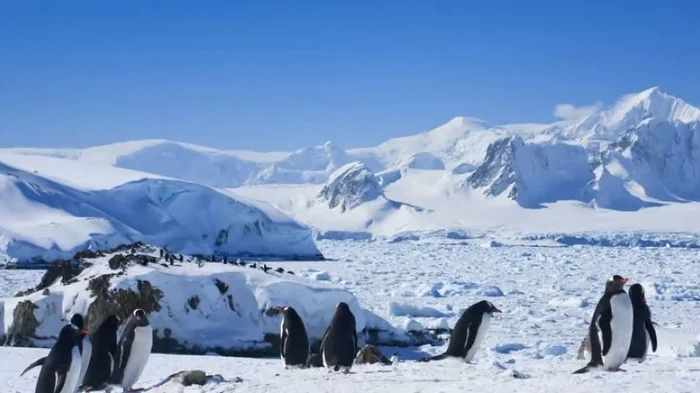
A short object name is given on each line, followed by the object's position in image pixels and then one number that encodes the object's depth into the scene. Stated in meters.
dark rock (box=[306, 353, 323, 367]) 17.14
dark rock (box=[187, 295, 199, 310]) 25.25
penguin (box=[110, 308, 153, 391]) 15.23
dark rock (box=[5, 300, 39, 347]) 24.75
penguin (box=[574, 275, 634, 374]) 12.97
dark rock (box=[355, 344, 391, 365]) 18.31
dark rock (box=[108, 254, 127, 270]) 26.08
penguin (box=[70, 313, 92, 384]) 14.33
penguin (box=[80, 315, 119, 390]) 15.39
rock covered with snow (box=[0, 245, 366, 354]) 24.73
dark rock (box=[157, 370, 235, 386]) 14.21
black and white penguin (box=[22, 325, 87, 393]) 12.97
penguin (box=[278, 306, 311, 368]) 17.45
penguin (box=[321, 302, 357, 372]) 15.45
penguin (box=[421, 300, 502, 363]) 16.03
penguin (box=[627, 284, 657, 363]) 15.36
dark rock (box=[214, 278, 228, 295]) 25.86
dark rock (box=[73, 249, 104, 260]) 28.12
